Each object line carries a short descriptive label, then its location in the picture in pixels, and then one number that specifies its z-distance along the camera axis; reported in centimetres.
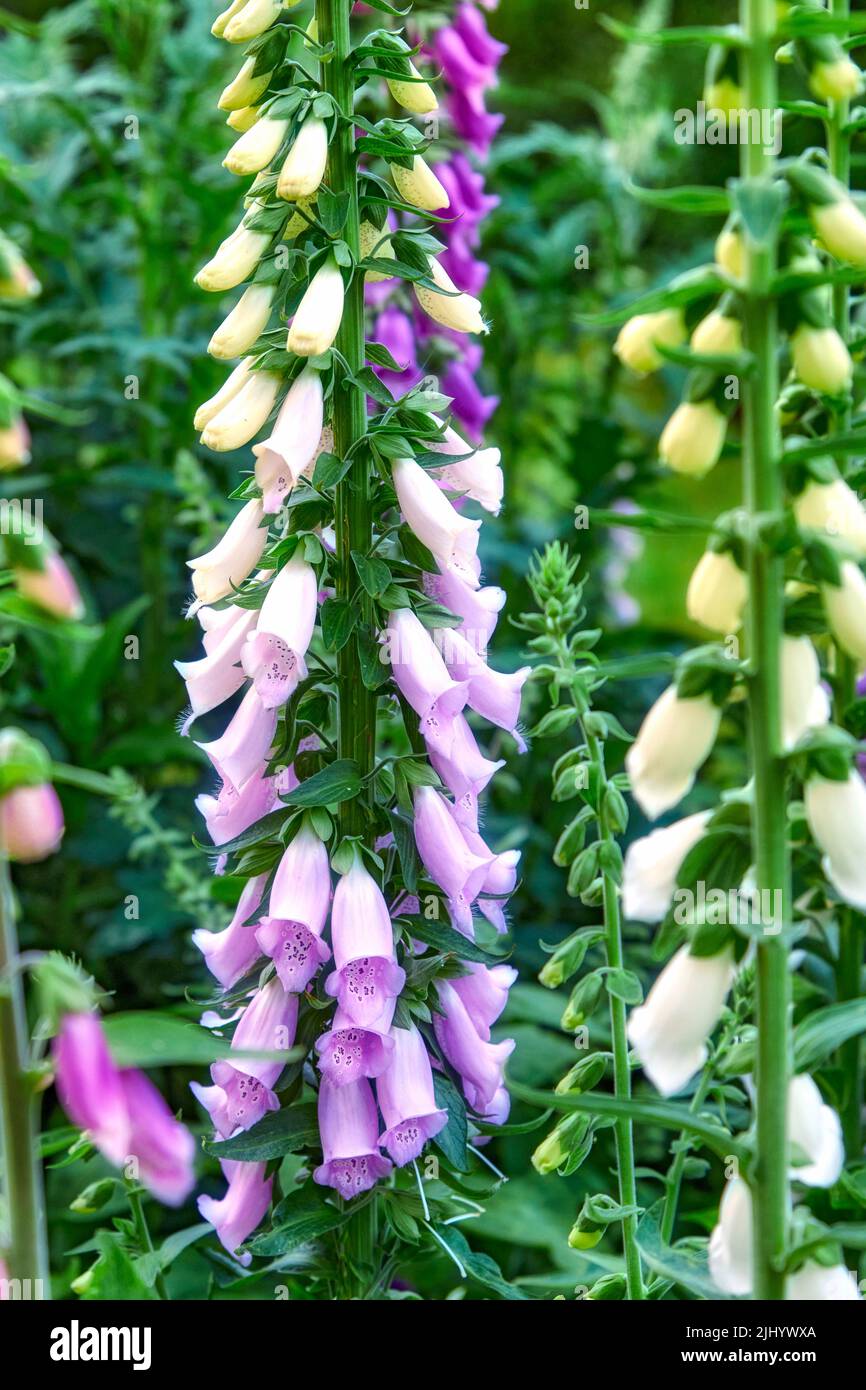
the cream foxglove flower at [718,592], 84
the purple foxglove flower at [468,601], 98
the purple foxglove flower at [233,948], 98
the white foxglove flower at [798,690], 84
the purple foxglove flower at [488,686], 97
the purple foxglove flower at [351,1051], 95
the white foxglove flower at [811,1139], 86
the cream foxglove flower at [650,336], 84
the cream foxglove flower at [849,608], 83
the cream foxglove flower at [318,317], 92
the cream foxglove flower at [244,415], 95
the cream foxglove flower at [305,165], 92
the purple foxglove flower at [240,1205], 99
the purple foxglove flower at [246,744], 96
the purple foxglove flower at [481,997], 99
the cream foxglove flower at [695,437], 84
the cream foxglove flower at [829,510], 84
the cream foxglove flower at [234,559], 97
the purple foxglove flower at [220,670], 98
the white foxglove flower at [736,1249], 86
